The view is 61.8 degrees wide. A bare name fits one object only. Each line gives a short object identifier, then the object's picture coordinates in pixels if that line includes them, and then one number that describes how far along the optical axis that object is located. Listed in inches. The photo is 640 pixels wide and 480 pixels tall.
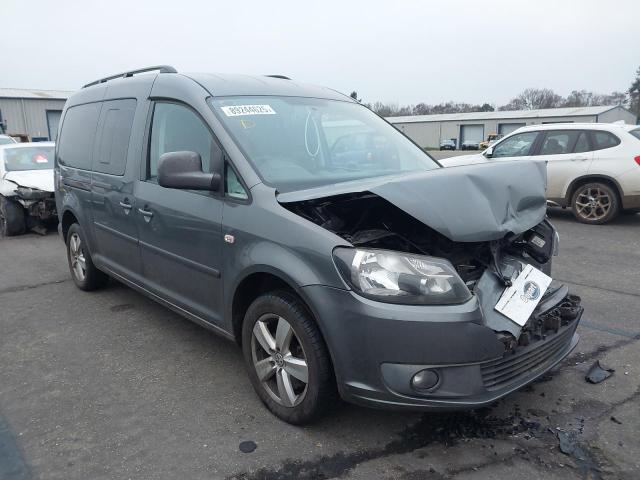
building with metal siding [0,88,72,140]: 1311.5
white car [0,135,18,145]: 644.9
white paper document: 104.8
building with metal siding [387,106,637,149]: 2121.1
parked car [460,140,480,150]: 2226.9
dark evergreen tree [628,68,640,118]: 2827.3
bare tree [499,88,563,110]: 3020.4
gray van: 97.1
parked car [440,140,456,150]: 2196.1
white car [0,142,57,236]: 348.5
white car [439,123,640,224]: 335.3
